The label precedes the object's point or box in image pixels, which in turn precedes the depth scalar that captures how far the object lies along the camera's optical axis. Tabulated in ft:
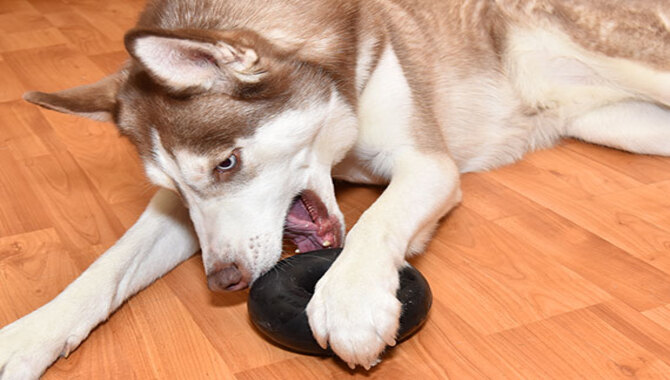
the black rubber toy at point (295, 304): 3.22
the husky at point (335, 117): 3.33
